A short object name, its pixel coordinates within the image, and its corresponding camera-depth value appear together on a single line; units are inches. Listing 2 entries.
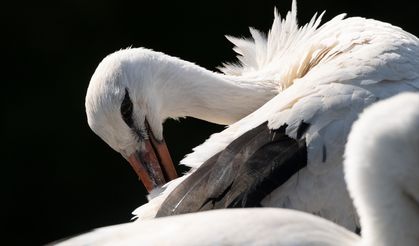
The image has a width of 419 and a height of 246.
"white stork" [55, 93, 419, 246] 220.5
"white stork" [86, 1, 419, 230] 296.7
